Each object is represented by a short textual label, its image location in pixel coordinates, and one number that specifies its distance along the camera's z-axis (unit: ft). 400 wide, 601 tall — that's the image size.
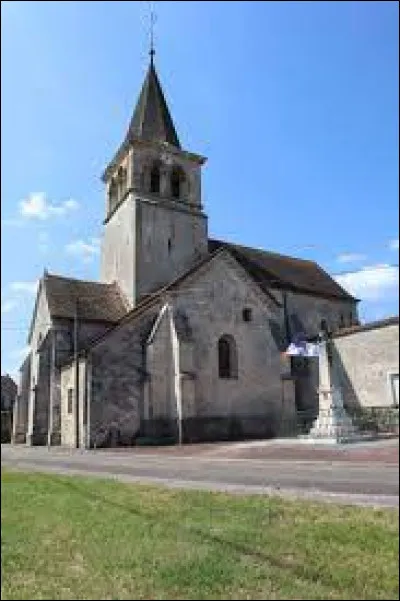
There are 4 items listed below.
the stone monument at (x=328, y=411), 68.33
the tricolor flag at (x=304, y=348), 77.05
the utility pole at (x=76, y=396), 89.01
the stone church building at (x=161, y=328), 88.17
